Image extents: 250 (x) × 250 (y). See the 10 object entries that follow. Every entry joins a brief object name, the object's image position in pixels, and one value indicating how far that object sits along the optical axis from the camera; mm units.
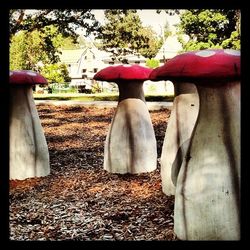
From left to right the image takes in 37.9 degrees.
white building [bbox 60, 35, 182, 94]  41688
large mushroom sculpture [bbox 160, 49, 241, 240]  2529
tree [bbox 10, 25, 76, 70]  25828
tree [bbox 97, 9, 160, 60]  9146
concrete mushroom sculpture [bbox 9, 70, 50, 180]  4469
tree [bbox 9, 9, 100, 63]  8742
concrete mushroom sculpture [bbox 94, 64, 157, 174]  4852
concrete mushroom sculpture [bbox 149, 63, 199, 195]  3746
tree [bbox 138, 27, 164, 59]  40259
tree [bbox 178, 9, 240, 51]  17891
